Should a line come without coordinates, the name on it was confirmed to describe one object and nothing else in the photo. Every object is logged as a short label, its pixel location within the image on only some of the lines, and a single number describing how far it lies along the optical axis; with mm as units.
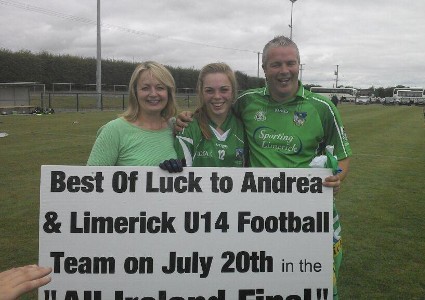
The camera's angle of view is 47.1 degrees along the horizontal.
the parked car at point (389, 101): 86875
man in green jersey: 3447
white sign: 3141
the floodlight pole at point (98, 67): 37803
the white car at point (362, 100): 85188
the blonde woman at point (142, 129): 3363
